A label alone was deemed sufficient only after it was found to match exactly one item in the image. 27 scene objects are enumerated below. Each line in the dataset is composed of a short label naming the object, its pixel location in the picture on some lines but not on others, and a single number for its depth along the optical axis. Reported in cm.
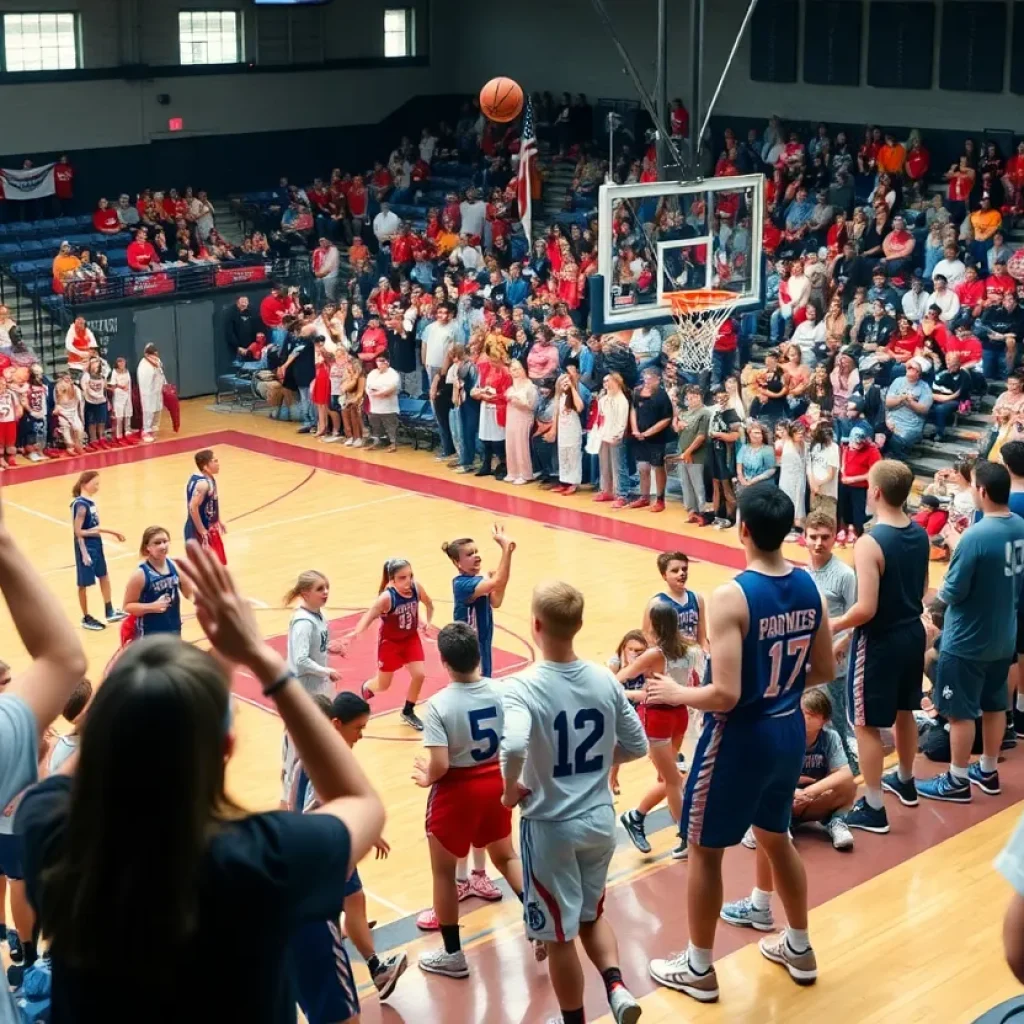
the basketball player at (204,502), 1344
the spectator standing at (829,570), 872
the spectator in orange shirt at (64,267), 2333
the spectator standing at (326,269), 2550
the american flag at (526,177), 2419
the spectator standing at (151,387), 2138
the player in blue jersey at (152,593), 1115
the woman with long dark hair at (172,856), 231
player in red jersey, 1109
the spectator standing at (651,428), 1773
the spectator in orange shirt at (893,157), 2345
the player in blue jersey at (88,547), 1369
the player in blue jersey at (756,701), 642
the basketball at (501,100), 2016
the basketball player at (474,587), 1064
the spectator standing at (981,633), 860
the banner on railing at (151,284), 2361
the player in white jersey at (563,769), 625
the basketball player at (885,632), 824
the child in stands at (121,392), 2123
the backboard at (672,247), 1648
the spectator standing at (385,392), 2058
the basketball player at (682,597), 955
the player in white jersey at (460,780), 708
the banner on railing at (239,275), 2463
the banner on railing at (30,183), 2589
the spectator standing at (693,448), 1725
